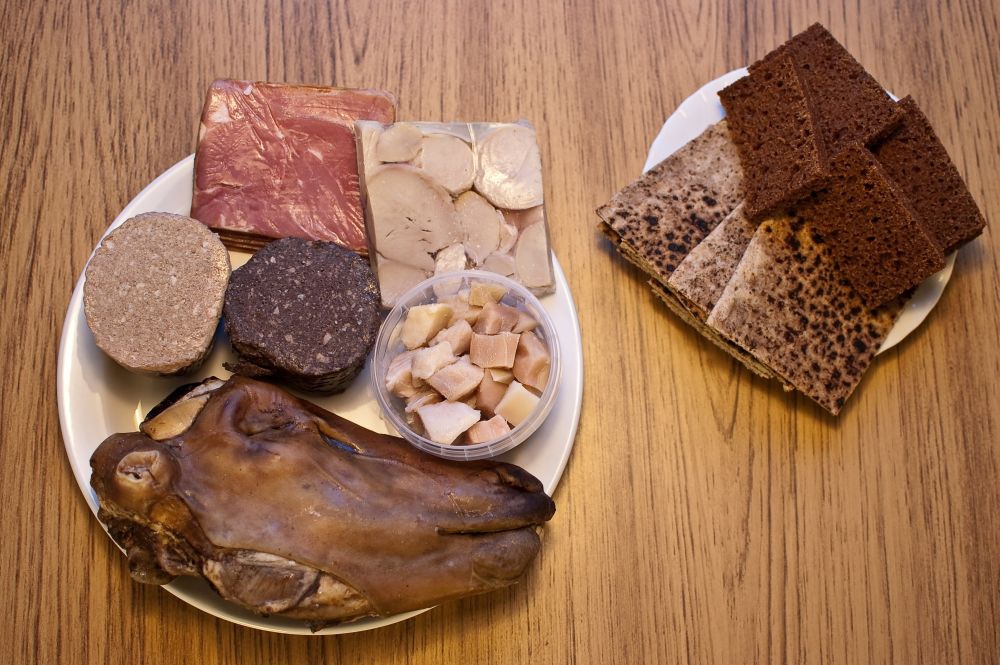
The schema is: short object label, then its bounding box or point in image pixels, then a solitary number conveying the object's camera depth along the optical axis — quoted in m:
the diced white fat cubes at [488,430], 0.54
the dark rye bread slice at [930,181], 0.59
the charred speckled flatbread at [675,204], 0.59
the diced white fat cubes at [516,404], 0.54
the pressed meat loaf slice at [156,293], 0.53
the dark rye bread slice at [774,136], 0.58
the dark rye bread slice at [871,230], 0.57
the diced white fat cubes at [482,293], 0.56
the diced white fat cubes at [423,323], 0.55
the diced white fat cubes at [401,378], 0.55
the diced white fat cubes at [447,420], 0.53
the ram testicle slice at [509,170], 0.59
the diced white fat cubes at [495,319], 0.55
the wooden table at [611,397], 0.58
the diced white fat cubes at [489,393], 0.55
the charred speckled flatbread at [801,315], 0.58
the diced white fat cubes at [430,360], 0.54
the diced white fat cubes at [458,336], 0.55
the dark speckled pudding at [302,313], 0.54
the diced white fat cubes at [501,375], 0.55
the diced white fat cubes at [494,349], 0.54
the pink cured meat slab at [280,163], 0.57
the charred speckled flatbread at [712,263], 0.58
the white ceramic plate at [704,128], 0.60
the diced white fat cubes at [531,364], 0.55
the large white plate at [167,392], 0.54
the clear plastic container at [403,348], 0.54
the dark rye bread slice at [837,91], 0.59
